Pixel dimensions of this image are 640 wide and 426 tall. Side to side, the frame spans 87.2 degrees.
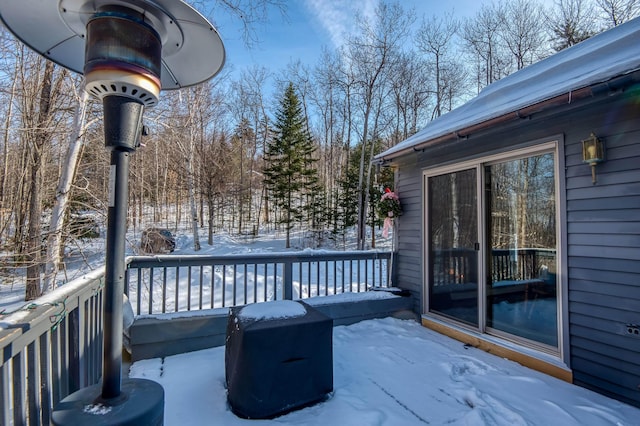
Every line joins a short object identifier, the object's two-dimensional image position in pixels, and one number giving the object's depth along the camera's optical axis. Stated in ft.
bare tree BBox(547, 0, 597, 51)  34.50
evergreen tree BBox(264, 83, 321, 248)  46.70
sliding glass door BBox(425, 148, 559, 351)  9.93
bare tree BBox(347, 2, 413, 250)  38.52
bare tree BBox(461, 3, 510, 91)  41.98
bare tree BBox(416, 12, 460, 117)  43.52
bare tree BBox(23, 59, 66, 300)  15.84
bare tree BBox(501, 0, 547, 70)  39.04
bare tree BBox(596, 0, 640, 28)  29.94
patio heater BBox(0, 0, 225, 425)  3.81
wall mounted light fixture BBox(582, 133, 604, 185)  8.30
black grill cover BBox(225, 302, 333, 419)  6.97
